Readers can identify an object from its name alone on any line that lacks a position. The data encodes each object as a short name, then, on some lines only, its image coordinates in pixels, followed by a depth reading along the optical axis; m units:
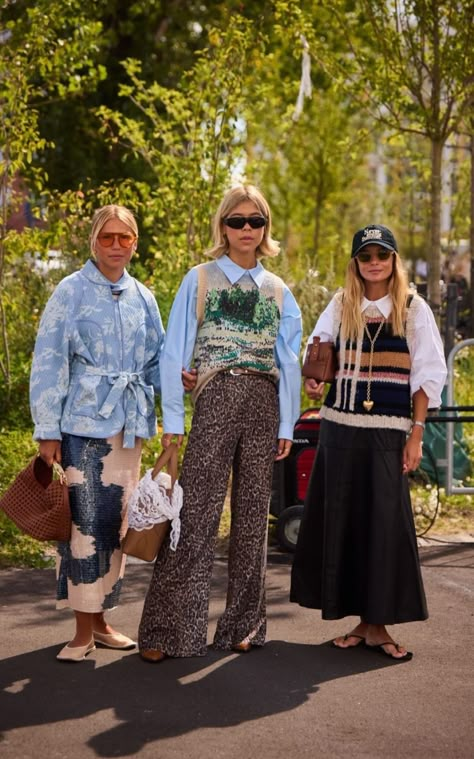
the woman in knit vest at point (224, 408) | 5.77
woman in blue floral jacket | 5.70
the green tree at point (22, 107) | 11.16
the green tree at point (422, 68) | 11.29
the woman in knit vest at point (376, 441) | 5.95
